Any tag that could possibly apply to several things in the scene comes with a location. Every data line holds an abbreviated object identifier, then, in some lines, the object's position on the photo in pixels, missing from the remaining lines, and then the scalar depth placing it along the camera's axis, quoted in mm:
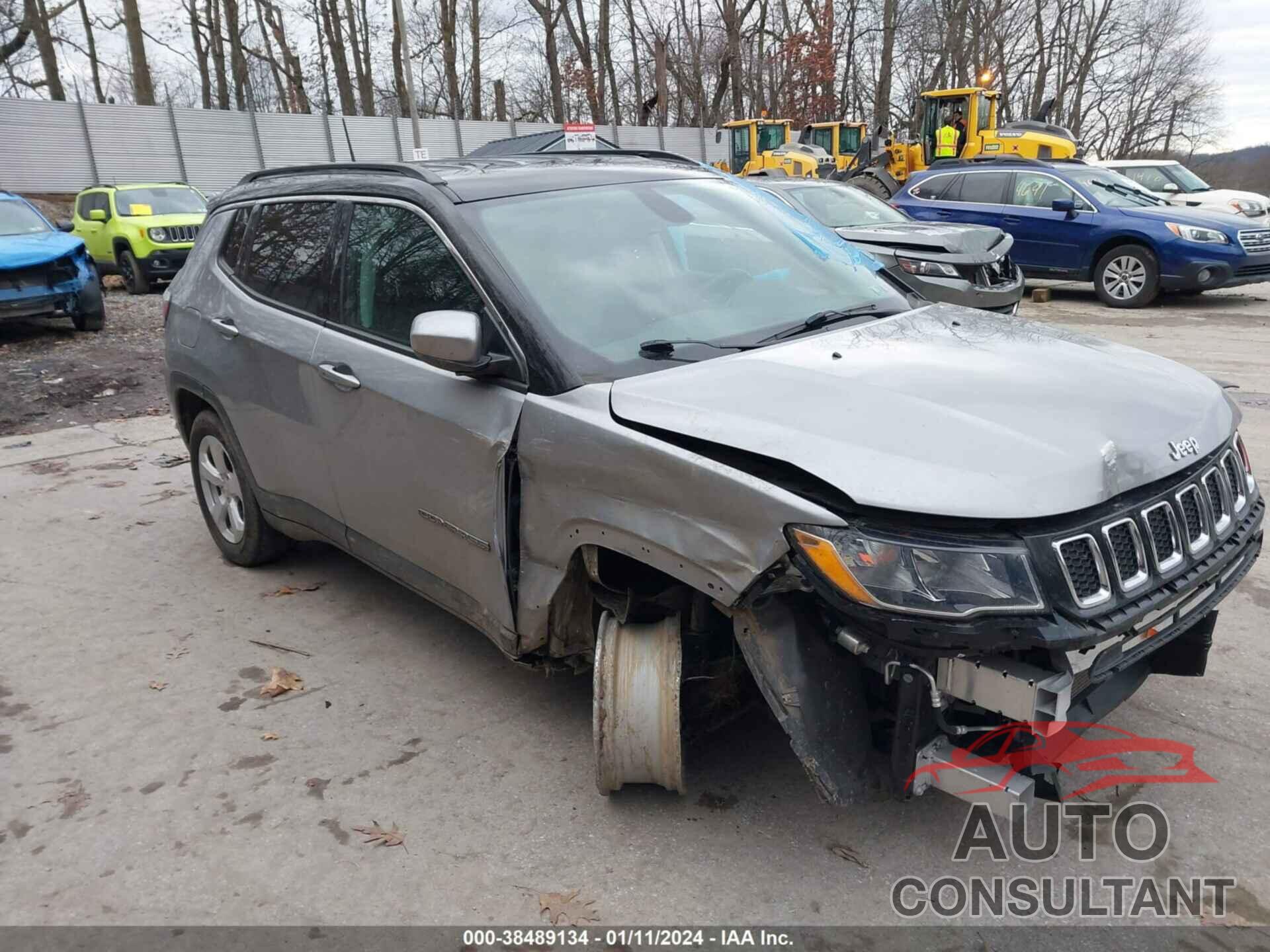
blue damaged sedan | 10844
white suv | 18000
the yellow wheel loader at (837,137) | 28094
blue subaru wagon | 12164
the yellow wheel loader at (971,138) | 22000
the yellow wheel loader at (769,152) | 23469
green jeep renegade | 16188
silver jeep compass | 2252
